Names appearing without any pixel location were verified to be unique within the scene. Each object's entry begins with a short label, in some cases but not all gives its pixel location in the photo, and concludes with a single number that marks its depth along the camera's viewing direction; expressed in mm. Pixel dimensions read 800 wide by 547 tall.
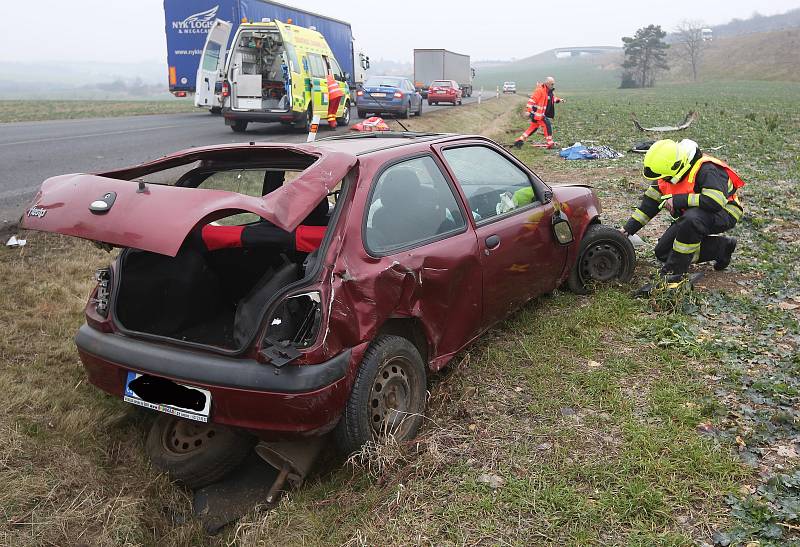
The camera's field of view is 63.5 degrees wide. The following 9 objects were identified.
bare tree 101894
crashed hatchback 2838
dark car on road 21073
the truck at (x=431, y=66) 48281
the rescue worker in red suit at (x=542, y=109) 15789
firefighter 5211
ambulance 15078
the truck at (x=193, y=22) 19734
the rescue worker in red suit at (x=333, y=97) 16594
